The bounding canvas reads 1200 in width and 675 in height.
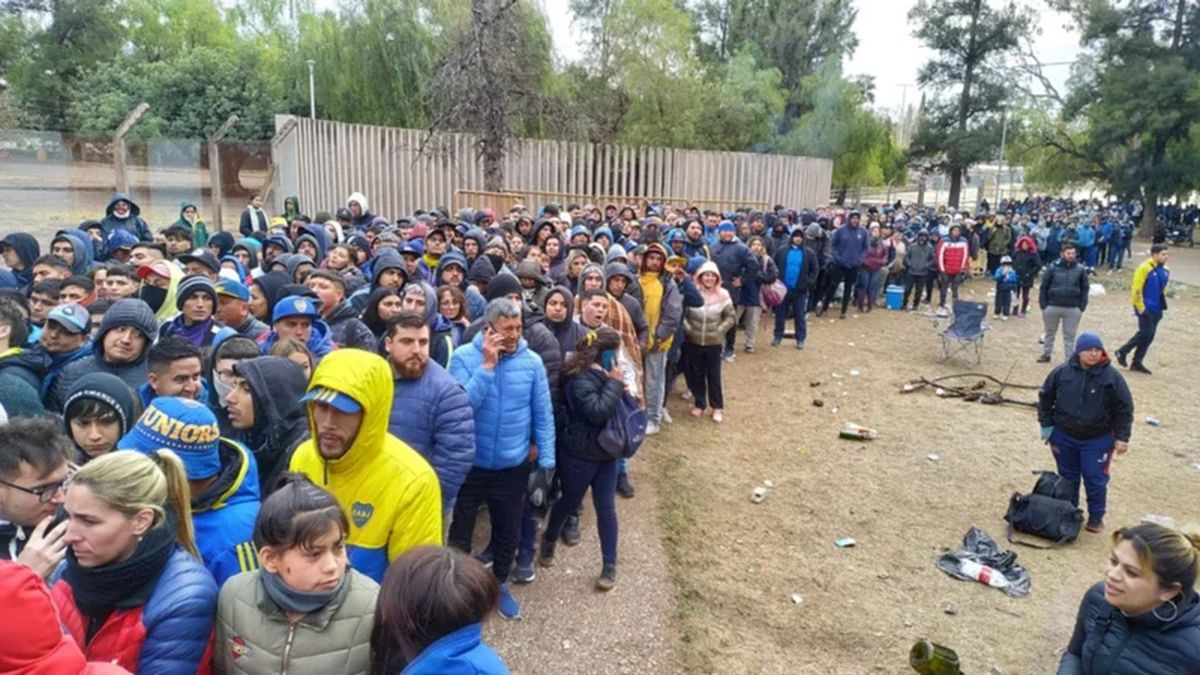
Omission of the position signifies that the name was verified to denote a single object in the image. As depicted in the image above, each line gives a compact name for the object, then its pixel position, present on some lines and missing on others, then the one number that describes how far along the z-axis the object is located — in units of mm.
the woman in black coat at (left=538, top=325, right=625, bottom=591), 4461
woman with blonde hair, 1892
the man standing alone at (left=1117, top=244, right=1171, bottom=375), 10711
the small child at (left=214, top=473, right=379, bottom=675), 2004
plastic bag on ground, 5152
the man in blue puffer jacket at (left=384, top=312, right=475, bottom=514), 3500
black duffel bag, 5746
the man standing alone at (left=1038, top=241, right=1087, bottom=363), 10438
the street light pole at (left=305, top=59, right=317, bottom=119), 19641
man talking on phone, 4094
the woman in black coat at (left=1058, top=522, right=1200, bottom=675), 2836
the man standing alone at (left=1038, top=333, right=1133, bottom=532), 5656
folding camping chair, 11109
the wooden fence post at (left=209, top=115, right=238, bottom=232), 13398
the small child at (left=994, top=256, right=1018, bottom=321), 14516
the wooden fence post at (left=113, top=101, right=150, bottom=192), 10914
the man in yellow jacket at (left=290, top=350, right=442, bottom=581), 2549
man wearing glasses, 2246
